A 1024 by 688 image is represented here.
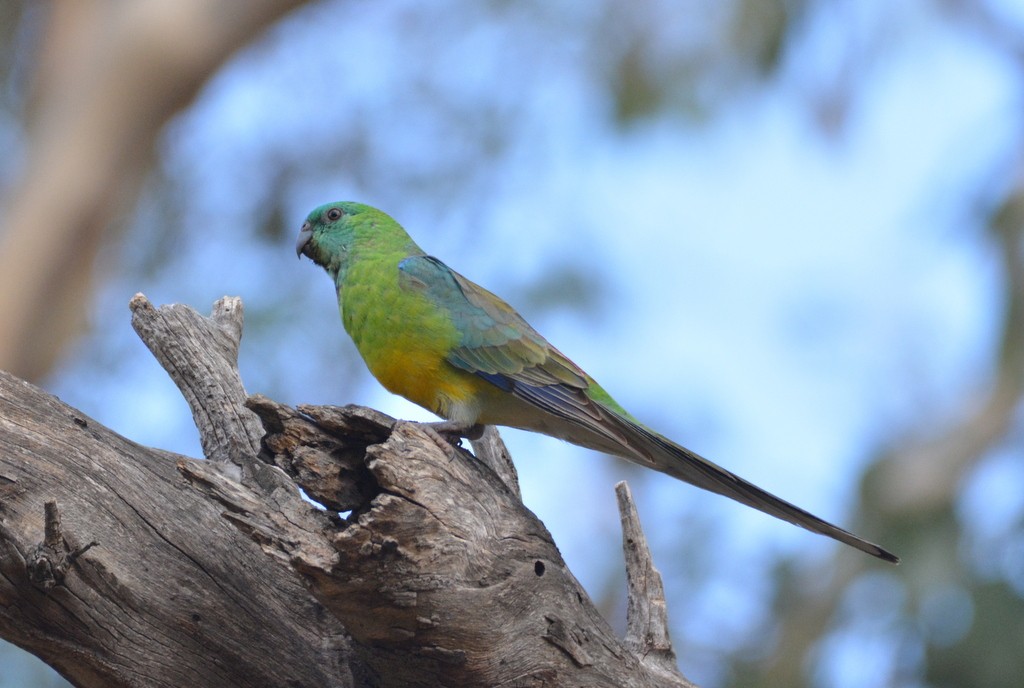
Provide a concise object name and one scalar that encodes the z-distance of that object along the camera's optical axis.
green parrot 11.20
